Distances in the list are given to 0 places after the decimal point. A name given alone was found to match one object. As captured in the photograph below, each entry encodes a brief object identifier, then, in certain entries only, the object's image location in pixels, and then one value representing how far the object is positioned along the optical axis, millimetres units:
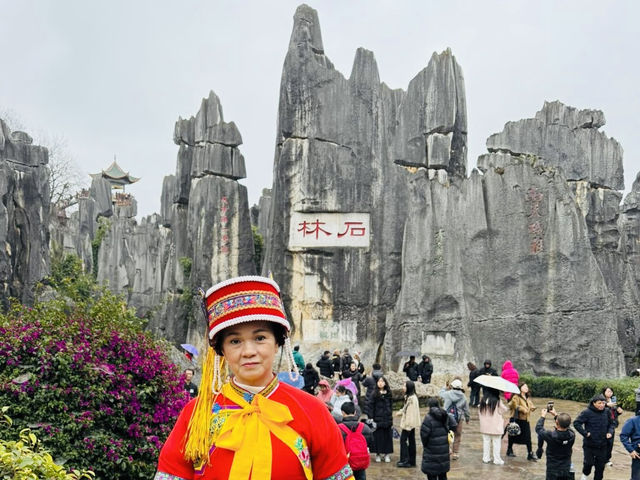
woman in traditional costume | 2221
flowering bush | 4500
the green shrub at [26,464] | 2941
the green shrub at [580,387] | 12414
